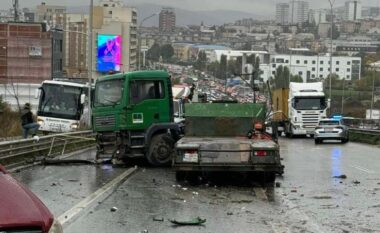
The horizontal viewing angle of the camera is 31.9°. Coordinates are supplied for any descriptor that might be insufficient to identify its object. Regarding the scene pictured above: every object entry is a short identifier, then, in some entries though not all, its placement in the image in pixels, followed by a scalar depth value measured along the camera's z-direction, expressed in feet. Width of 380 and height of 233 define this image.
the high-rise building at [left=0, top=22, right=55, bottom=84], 375.86
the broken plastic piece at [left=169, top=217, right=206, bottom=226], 31.94
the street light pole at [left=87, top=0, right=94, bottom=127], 143.58
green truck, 62.95
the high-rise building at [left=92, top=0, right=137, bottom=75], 362.33
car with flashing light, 127.24
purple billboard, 352.28
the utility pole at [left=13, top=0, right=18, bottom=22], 382.71
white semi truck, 155.22
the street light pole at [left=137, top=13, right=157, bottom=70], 204.15
